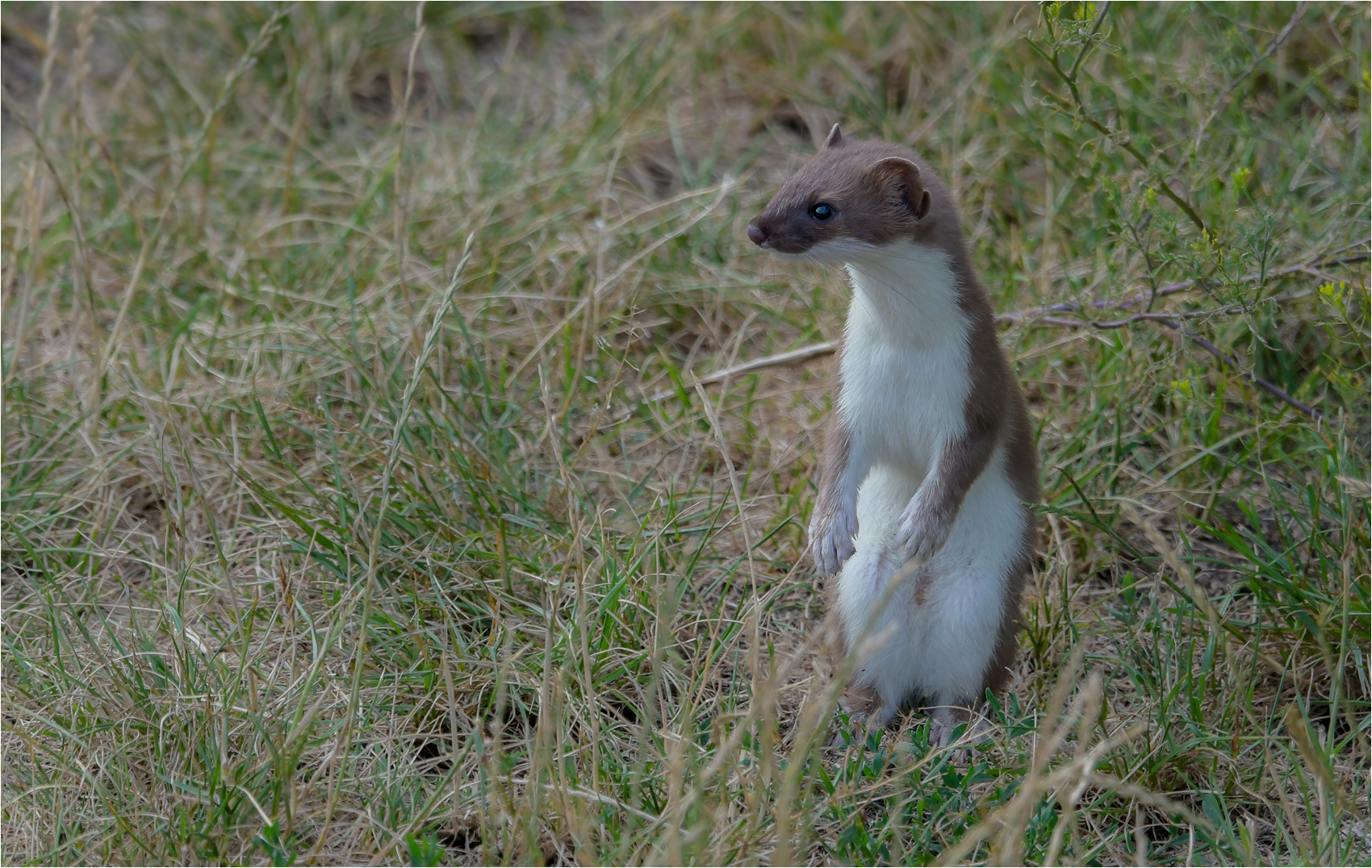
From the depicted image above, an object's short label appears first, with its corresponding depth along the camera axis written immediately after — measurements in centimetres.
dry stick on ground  711
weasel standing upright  605
